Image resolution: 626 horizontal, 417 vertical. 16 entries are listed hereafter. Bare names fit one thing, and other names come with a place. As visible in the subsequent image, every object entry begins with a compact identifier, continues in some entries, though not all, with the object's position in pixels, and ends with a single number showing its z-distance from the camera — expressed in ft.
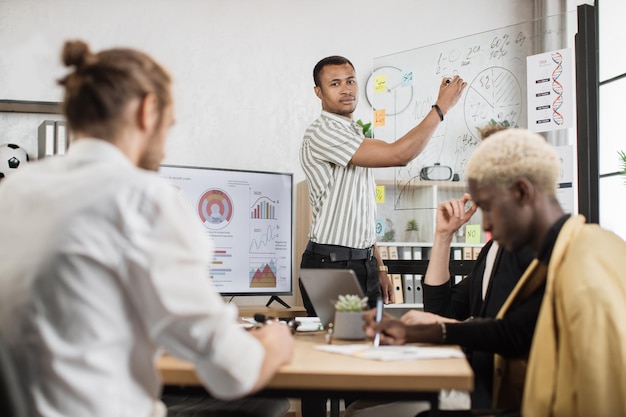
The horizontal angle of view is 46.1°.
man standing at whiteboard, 11.24
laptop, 6.77
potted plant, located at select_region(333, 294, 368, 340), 6.56
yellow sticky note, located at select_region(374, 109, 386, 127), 14.25
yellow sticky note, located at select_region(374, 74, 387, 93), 14.26
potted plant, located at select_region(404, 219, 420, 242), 14.21
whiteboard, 11.93
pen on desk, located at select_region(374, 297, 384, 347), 6.02
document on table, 5.30
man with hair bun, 3.67
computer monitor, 14.80
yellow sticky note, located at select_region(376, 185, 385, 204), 14.03
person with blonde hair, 4.62
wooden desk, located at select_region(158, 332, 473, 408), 4.61
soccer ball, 14.84
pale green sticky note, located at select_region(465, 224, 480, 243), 13.31
